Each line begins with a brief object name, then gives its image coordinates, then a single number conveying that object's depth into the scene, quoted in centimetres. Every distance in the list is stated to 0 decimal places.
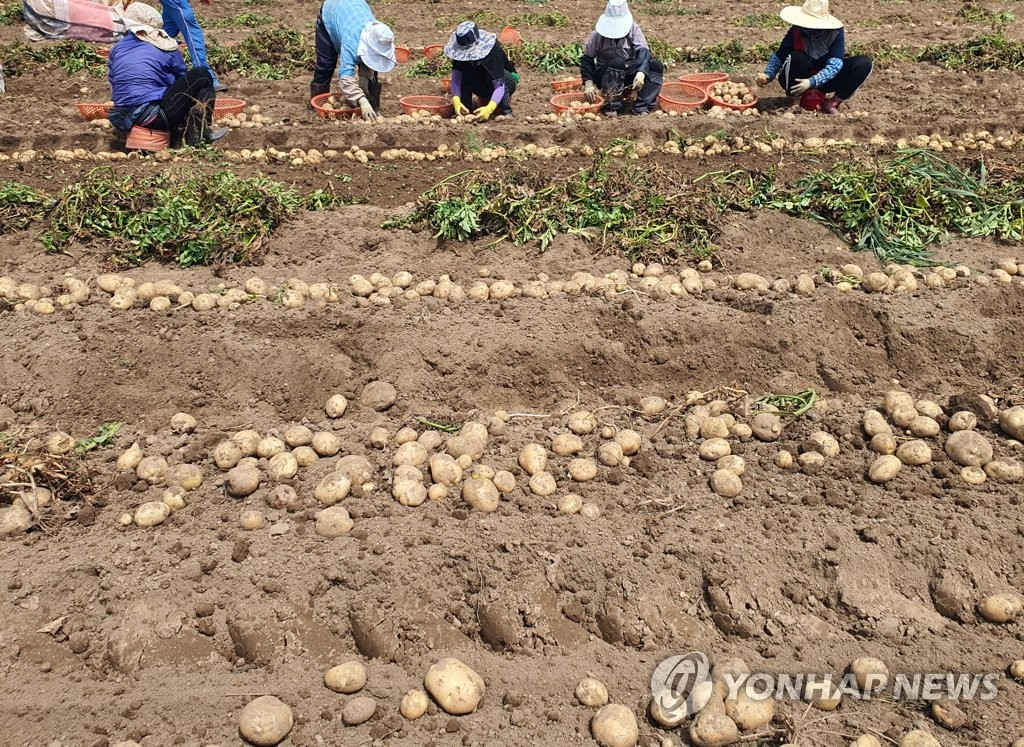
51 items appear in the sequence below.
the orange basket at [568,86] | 877
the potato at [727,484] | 316
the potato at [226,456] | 333
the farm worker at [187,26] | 823
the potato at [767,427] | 345
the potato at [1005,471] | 312
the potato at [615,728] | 233
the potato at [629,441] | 339
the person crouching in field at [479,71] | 763
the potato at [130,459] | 332
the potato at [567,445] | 338
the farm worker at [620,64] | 762
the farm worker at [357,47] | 744
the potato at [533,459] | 328
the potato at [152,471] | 326
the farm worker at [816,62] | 744
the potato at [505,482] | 319
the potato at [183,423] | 356
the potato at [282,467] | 327
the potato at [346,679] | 247
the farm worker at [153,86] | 660
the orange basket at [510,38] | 1089
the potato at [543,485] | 319
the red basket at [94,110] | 769
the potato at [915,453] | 323
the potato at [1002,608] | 265
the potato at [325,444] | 339
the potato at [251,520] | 301
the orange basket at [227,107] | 770
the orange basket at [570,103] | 766
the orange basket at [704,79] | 863
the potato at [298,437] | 342
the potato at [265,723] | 229
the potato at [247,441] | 340
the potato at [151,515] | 305
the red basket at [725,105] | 770
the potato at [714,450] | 334
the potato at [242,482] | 318
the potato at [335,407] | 366
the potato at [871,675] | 249
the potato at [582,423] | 349
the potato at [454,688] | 242
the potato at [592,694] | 245
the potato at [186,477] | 324
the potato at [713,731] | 235
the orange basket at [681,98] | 782
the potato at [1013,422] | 332
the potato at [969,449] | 321
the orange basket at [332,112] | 764
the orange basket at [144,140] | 662
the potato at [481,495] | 309
